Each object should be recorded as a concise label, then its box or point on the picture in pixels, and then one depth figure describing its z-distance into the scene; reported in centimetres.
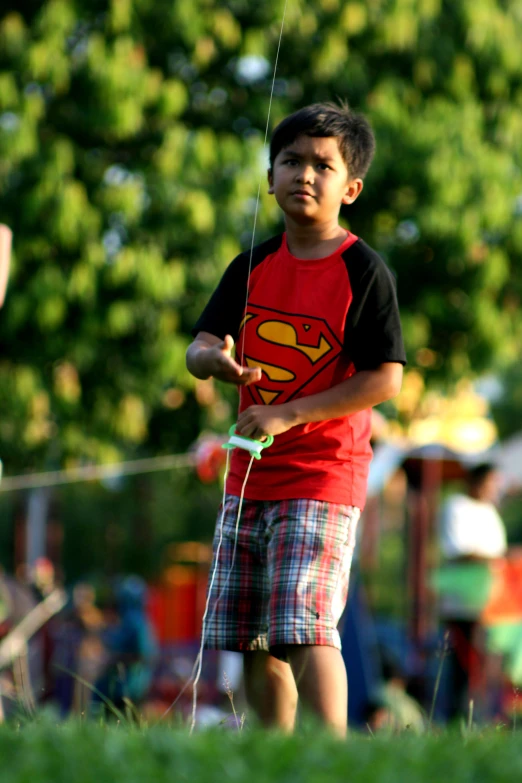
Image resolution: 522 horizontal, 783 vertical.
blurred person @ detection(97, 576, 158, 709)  1892
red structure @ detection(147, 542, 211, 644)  3328
